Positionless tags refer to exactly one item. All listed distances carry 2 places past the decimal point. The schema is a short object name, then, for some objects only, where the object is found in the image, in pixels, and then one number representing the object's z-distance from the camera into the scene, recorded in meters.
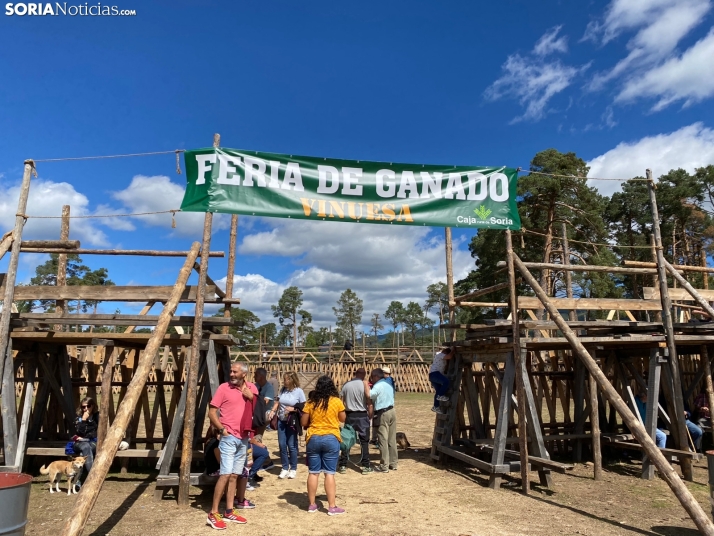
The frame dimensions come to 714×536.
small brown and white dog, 7.12
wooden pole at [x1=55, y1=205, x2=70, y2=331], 8.57
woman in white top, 8.28
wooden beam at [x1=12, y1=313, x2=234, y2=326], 7.09
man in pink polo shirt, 5.92
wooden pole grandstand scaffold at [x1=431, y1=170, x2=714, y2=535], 7.62
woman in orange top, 6.13
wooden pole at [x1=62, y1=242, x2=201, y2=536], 4.20
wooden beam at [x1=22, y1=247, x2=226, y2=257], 7.44
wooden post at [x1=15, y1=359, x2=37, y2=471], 7.36
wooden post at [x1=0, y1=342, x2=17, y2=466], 7.26
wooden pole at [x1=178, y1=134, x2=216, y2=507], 6.55
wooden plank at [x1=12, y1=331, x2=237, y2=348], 7.50
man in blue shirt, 8.95
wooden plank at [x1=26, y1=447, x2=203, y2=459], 7.70
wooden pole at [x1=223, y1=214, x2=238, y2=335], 7.96
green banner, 7.35
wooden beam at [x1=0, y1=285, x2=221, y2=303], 7.27
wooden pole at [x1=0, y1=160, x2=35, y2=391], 6.94
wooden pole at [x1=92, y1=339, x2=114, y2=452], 7.25
